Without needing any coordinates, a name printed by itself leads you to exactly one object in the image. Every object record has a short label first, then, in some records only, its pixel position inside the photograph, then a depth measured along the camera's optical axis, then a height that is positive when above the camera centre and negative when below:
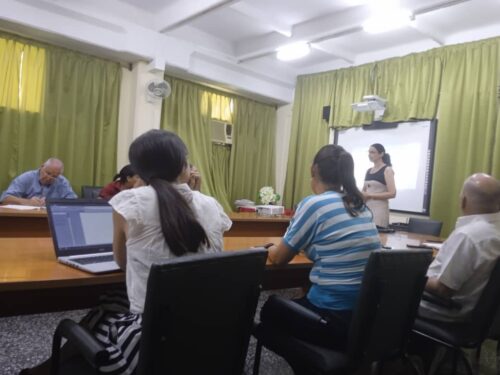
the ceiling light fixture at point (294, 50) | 4.70 +1.49
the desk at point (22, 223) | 2.52 -0.46
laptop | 1.41 -0.28
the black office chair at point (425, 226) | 3.80 -0.40
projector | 4.77 +0.93
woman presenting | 4.01 -0.04
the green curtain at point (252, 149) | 5.97 +0.33
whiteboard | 4.62 +0.33
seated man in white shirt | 1.60 -0.27
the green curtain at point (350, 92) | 5.21 +1.17
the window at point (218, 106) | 5.65 +0.90
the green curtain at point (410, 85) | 4.57 +1.19
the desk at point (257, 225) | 3.65 -0.52
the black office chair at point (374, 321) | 1.27 -0.48
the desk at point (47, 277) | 1.16 -0.38
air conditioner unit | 5.76 +0.53
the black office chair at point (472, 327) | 1.56 -0.58
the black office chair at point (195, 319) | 0.91 -0.38
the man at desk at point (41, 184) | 3.39 -0.27
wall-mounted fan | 4.72 +0.87
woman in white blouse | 1.09 -0.18
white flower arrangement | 5.09 -0.30
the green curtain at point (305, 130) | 5.74 +0.67
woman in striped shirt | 1.42 -0.26
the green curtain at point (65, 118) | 4.07 +0.40
